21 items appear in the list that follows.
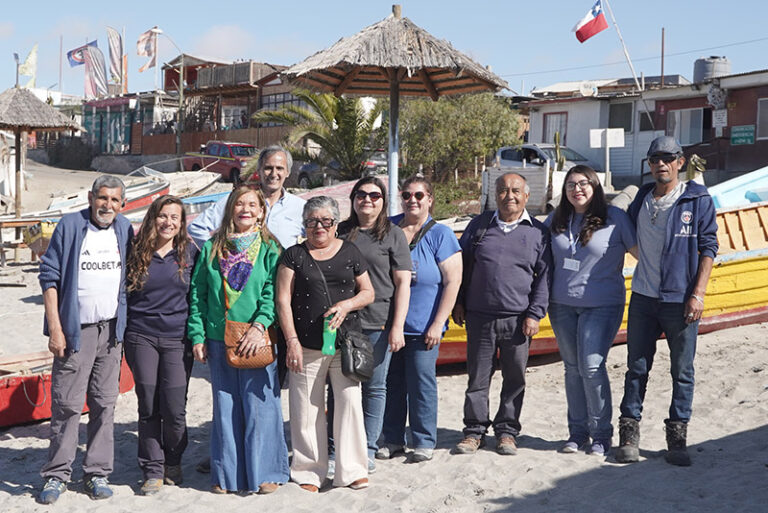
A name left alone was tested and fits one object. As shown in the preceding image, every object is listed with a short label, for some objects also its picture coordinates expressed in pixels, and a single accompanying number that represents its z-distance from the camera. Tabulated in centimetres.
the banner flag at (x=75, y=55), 4909
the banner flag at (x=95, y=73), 4891
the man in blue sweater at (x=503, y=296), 496
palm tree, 2109
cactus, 1995
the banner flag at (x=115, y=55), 5104
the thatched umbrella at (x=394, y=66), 775
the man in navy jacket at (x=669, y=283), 469
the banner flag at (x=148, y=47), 4447
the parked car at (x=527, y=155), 2248
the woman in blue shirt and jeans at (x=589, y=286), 491
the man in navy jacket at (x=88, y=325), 450
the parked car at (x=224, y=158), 2852
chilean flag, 2200
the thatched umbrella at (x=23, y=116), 1582
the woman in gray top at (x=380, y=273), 471
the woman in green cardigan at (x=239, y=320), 450
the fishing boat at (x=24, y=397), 627
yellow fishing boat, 734
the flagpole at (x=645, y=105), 2522
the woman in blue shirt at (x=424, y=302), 492
